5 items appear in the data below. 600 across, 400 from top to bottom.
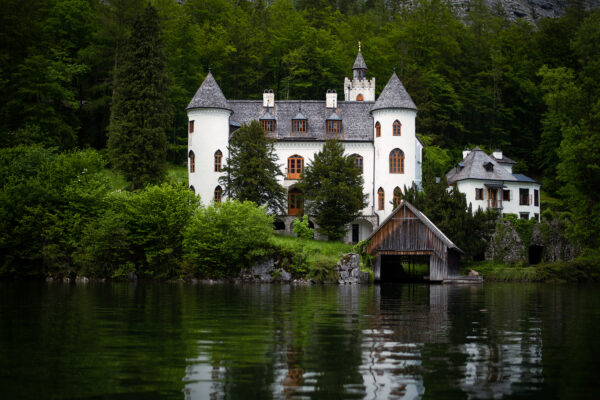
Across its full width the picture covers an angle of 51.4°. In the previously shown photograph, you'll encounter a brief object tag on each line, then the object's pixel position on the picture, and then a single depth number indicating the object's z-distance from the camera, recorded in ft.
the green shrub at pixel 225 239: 144.56
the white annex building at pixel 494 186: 204.03
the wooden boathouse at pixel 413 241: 156.76
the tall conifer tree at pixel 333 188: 171.73
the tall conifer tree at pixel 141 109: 177.68
